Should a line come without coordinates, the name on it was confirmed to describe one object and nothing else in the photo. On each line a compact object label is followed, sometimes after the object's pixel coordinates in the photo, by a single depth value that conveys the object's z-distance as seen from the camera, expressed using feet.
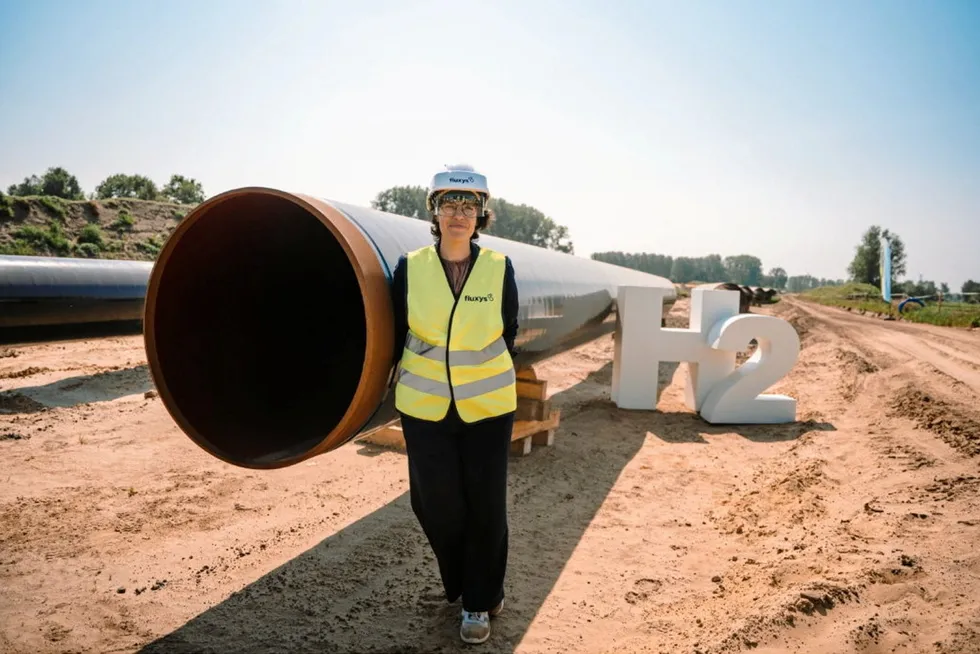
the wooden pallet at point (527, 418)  17.03
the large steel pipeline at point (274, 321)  8.10
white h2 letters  21.47
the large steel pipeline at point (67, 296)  20.94
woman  8.13
